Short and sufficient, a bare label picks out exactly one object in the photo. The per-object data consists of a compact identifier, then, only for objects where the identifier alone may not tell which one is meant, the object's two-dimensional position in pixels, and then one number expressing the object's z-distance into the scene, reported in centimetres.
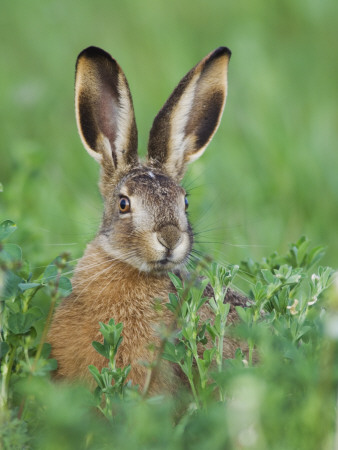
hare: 980
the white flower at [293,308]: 843
